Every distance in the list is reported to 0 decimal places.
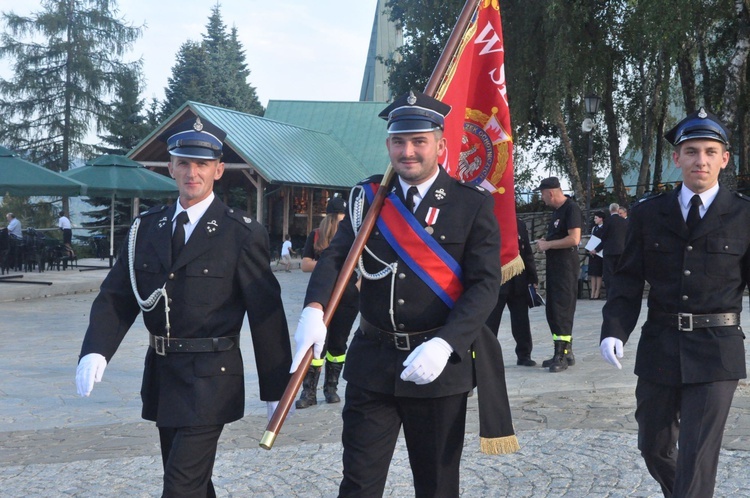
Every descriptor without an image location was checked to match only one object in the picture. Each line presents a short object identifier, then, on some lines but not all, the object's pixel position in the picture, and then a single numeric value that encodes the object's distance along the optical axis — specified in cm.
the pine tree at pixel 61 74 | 5069
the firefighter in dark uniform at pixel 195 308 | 425
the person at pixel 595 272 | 1970
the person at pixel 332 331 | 828
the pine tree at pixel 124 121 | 5162
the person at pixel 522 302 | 1028
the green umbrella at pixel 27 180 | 1891
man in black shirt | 1005
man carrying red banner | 400
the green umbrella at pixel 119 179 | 2386
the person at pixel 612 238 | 1325
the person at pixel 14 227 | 2524
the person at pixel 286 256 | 3064
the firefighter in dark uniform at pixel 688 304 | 448
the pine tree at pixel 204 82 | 6097
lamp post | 2284
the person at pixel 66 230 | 3012
